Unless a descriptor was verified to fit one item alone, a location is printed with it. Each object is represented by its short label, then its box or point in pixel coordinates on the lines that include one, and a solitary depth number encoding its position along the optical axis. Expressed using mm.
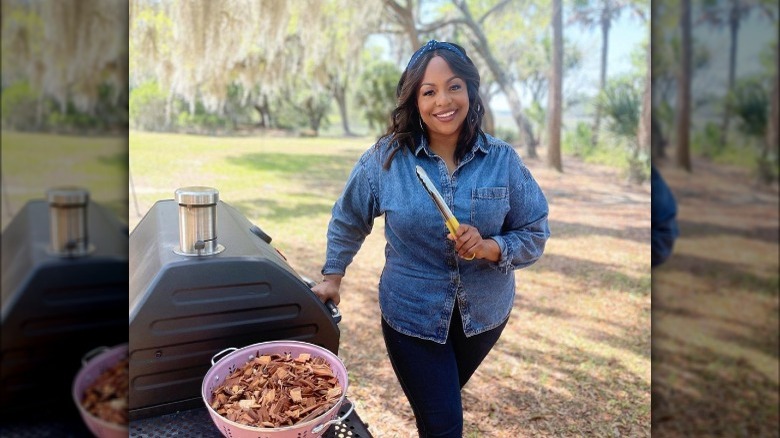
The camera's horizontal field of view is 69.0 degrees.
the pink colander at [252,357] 1156
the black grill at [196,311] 1289
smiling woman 1536
